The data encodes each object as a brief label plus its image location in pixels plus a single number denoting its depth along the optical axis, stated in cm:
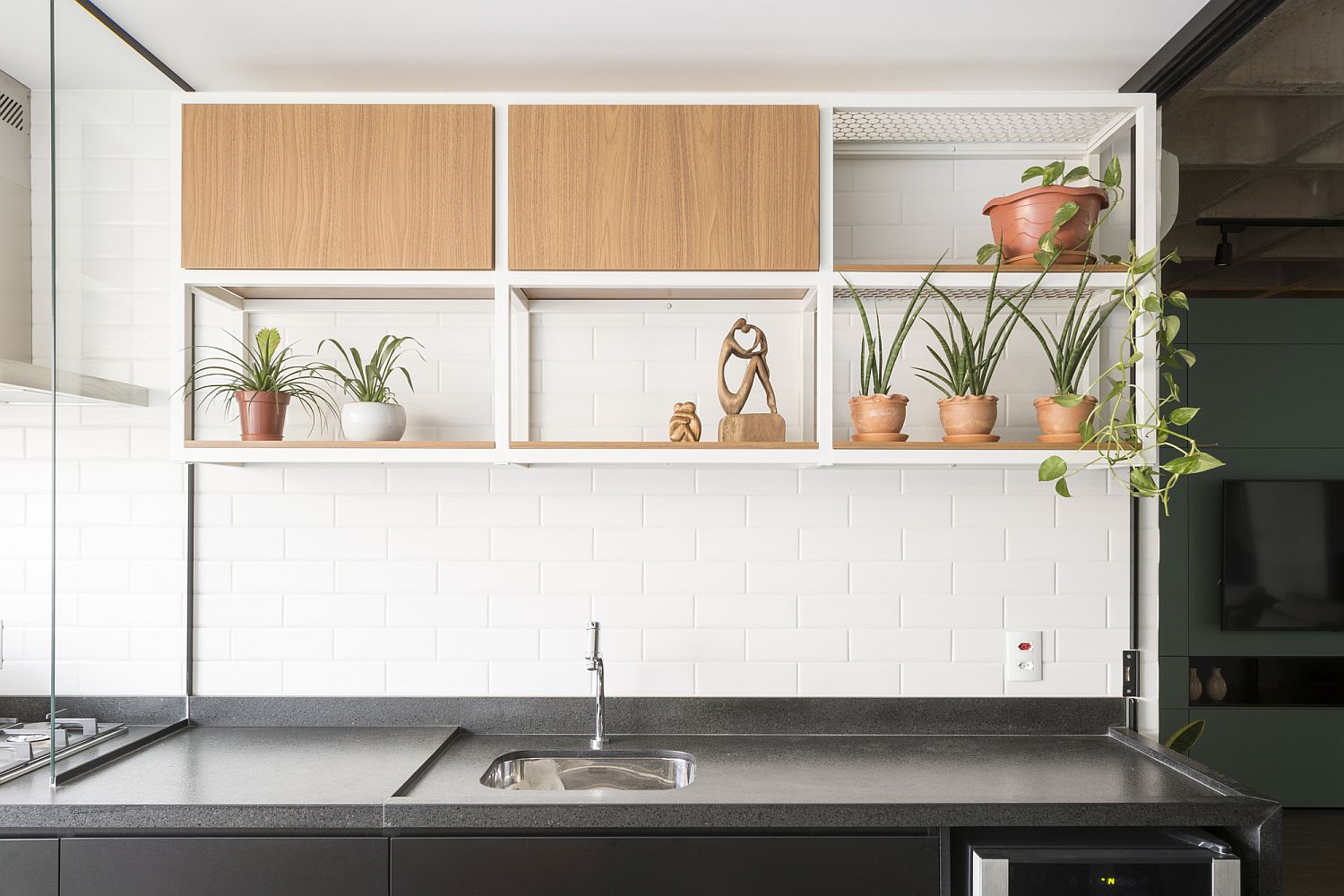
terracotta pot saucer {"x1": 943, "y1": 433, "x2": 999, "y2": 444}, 190
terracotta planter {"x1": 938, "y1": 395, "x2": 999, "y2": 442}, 190
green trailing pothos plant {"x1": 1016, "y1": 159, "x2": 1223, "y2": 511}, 179
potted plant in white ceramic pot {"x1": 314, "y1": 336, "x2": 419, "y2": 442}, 195
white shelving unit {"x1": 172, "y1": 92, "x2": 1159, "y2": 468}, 189
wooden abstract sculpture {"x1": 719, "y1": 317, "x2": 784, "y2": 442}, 192
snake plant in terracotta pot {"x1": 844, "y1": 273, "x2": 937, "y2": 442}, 190
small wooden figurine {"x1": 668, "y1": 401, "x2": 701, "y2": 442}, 195
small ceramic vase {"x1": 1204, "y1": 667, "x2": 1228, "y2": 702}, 313
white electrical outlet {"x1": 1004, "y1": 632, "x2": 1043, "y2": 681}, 215
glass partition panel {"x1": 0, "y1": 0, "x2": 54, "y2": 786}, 168
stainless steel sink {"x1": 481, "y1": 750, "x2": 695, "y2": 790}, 200
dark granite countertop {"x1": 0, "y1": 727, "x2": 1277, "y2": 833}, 158
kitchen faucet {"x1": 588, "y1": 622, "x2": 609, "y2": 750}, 202
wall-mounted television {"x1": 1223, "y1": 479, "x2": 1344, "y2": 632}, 301
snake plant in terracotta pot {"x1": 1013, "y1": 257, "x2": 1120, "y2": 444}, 187
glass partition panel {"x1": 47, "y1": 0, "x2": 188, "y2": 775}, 173
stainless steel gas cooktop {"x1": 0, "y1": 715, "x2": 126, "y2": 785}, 171
